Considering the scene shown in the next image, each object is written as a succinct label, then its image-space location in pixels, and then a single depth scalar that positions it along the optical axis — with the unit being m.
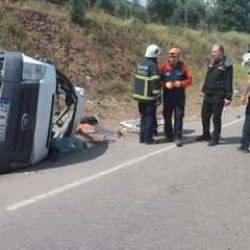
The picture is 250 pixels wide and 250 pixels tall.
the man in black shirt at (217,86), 12.04
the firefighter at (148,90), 12.05
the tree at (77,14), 26.22
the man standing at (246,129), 11.53
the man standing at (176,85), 12.19
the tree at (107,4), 40.62
